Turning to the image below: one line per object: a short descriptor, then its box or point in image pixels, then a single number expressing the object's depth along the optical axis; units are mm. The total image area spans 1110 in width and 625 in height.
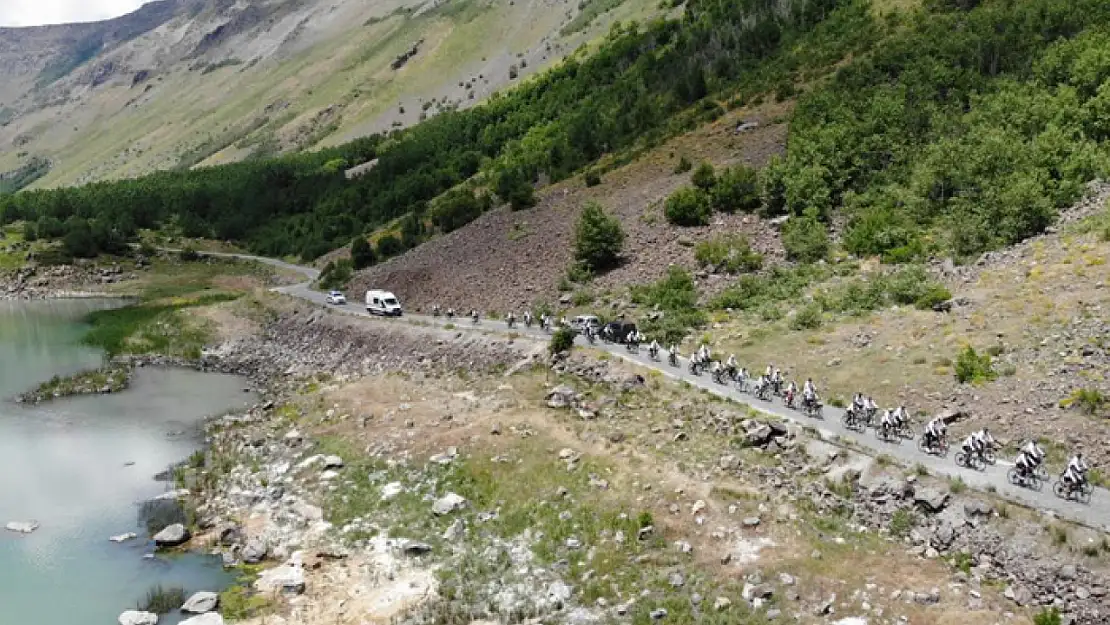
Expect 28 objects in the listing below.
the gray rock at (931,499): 23594
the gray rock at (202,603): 24734
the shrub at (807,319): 43188
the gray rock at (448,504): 29953
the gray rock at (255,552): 28109
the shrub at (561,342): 43812
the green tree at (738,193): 63281
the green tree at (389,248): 89425
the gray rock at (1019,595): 20000
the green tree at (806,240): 53094
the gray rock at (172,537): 29844
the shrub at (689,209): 62531
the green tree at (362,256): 89625
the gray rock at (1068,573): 19797
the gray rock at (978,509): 22484
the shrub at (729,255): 54281
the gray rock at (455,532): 28127
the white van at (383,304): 65438
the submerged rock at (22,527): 31850
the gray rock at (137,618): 24219
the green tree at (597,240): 60531
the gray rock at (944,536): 22656
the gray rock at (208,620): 23953
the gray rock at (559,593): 23516
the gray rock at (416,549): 27391
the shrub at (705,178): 66000
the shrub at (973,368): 31094
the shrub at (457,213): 88438
